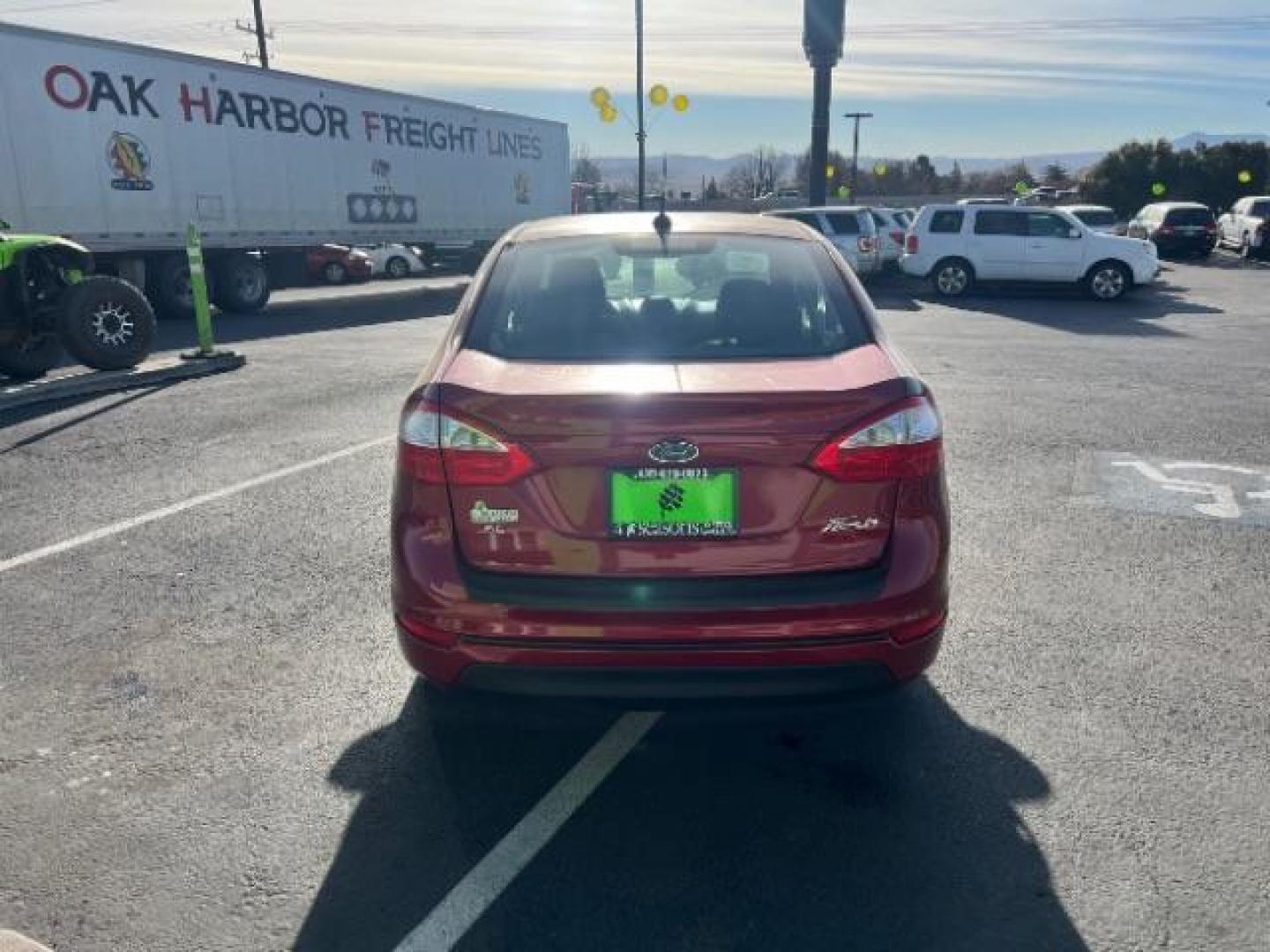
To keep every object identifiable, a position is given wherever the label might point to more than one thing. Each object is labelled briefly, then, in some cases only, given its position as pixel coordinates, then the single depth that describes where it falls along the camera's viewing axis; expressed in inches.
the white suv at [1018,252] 693.3
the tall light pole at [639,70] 960.9
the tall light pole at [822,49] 995.3
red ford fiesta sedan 99.3
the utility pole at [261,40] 1469.6
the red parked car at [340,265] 965.8
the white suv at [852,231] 797.9
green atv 342.0
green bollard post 396.8
